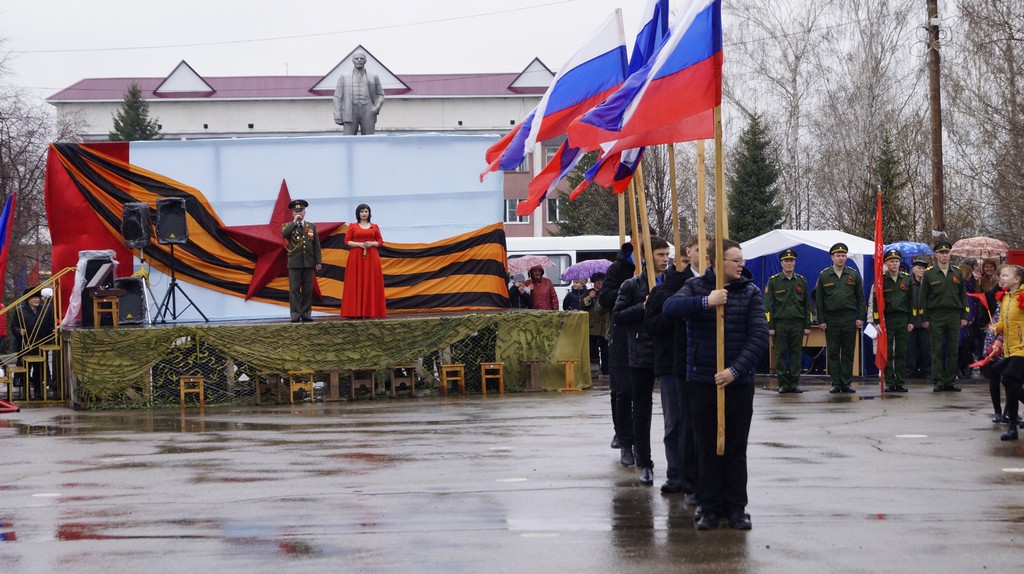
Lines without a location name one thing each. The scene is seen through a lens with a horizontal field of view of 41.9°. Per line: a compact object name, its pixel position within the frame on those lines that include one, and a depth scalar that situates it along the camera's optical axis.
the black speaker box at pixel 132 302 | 19.95
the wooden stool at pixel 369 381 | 19.41
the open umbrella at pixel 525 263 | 29.47
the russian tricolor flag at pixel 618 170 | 11.30
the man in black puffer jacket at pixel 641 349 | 10.08
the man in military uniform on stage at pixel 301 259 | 19.45
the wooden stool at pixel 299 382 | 18.95
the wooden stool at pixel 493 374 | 19.86
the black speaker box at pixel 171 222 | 20.52
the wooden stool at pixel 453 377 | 19.69
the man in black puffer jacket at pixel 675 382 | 8.99
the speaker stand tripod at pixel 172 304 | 21.09
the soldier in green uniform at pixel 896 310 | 18.69
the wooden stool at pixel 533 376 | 20.09
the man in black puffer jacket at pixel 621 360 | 10.80
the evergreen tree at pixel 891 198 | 37.28
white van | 31.23
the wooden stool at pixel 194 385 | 18.70
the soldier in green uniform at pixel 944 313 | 18.17
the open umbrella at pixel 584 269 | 27.31
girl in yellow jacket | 12.38
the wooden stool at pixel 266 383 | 18.84
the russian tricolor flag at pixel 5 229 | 18.06
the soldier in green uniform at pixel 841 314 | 18.31
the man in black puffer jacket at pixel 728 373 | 8.20
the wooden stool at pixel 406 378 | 19.52
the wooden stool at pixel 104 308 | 19.20
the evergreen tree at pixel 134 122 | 70.50
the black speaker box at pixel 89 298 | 19.53
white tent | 22.97
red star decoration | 22.27
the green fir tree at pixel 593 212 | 51.72
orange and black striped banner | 21.80
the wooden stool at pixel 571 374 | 20.12
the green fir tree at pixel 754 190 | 45.88
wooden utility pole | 27.59
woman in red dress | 20.22
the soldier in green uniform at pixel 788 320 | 18.39
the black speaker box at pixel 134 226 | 20.52
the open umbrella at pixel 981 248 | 26.08
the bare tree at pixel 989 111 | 31.80
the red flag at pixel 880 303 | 17.72
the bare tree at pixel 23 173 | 37.50
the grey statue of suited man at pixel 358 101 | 24.66
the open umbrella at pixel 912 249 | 25.88
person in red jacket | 24.02
